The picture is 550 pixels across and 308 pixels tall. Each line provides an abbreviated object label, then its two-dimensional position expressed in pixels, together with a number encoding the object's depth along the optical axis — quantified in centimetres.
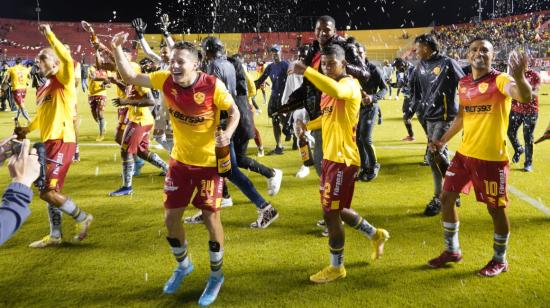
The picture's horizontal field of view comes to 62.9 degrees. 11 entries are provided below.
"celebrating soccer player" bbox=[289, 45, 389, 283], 354
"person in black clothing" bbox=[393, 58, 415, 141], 1079
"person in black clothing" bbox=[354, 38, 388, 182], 703
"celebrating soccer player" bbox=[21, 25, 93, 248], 461
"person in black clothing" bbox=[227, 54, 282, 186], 573
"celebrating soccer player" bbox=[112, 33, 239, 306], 351
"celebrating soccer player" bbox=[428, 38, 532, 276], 372
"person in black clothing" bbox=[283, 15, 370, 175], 443
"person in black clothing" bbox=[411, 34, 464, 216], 541
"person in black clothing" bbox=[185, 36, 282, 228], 521
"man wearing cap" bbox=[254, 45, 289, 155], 905
